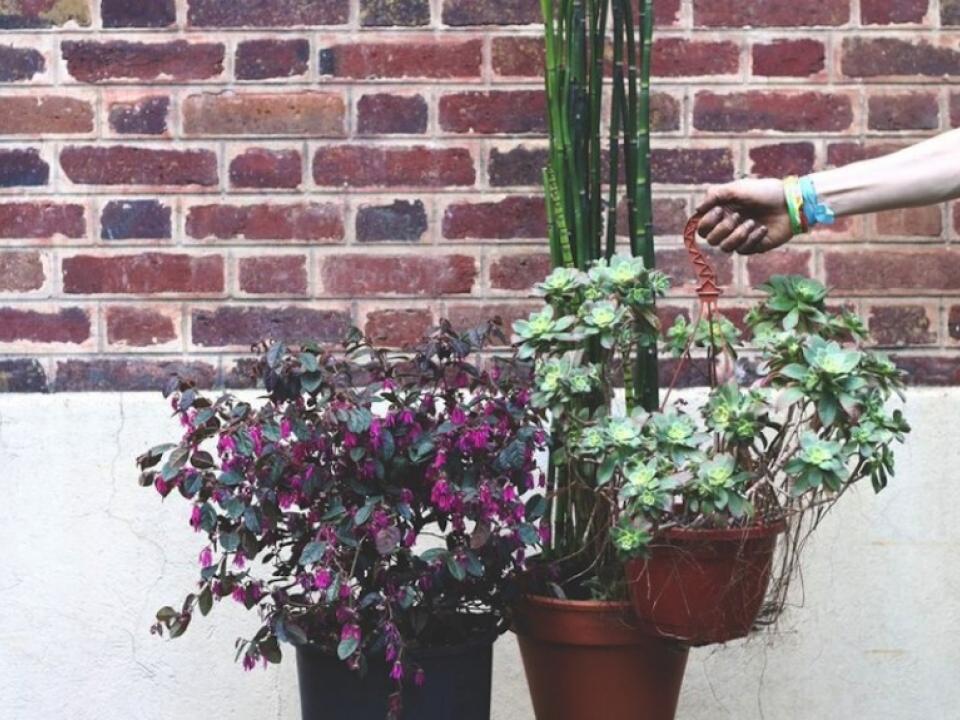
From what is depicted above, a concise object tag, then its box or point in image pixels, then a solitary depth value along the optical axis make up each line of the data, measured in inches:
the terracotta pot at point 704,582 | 88.0
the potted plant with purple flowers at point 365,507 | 89.7
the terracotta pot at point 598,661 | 94.0
